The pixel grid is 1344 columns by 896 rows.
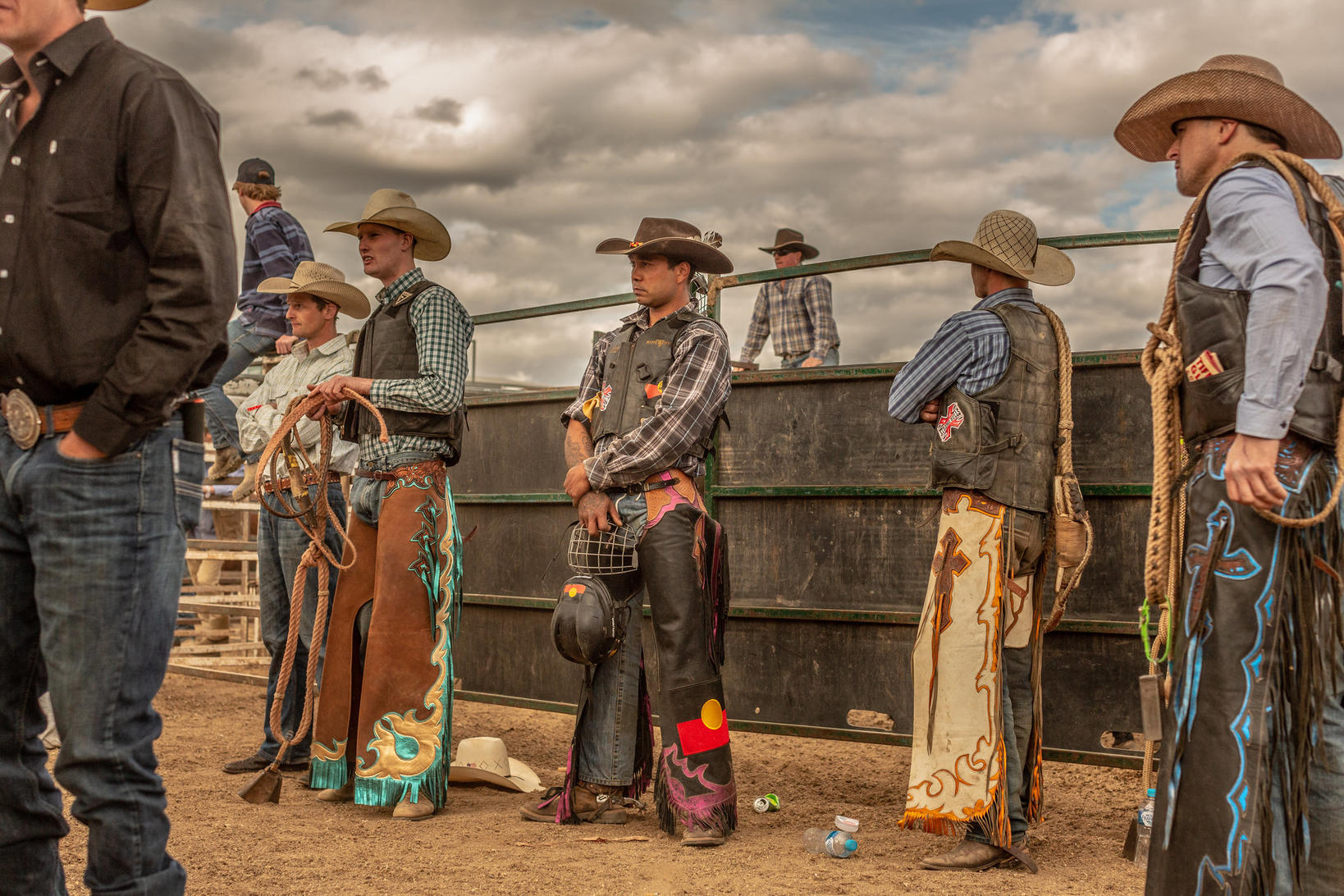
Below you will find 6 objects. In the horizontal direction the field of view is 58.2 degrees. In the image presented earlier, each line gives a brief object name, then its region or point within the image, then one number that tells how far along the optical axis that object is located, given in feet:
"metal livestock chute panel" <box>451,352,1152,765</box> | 16.44
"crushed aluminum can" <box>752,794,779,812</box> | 16.85
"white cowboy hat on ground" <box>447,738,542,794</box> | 18.19
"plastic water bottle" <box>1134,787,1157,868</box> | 13.99
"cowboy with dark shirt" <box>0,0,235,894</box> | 7.82
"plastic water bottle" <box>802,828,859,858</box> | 14.25
